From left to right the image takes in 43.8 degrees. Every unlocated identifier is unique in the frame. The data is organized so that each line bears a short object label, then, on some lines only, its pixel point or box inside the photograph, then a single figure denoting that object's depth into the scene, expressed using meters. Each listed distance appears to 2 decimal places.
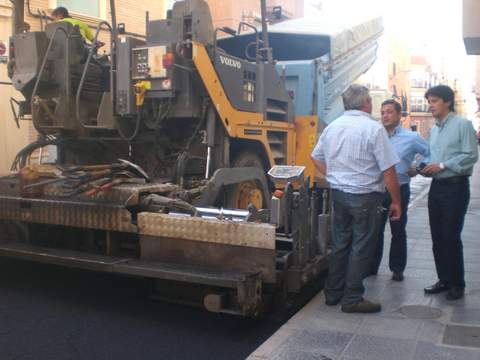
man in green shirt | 4.78
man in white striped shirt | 4.47
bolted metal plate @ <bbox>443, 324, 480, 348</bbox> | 3.88
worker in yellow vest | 5.93
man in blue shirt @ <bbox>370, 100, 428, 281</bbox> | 5.38
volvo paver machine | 4.32
